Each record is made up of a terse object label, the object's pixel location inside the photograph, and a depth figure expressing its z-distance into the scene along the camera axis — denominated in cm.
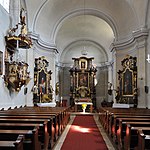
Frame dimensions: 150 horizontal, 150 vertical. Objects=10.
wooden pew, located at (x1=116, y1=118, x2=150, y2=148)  314
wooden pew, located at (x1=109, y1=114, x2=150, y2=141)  378
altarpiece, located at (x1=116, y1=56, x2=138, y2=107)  829
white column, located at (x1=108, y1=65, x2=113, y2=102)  1335
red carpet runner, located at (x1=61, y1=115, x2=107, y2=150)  362
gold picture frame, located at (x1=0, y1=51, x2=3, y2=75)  512
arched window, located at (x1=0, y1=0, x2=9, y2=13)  566
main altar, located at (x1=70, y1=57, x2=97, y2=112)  1375
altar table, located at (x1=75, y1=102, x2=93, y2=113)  1141
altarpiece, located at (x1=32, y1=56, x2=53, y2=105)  865
